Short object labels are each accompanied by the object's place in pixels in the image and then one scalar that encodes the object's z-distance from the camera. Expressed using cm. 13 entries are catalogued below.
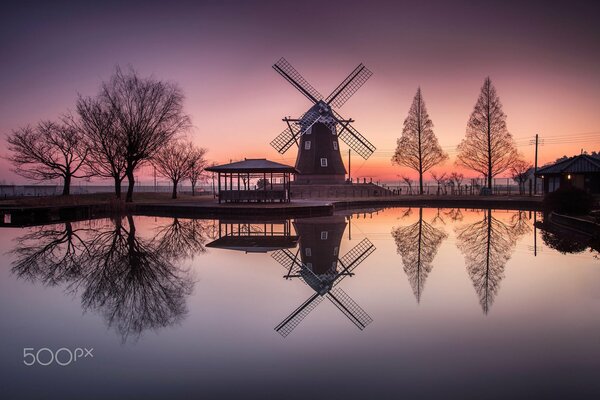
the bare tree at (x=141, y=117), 3002
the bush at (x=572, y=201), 1808
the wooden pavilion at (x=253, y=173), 2484
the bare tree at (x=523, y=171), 4527
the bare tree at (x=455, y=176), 5694
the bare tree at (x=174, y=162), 3816
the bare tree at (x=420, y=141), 4159
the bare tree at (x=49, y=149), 3256
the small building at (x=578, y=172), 3072
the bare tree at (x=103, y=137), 3005
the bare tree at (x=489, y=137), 3753
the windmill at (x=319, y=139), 3553
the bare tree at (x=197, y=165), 4144
